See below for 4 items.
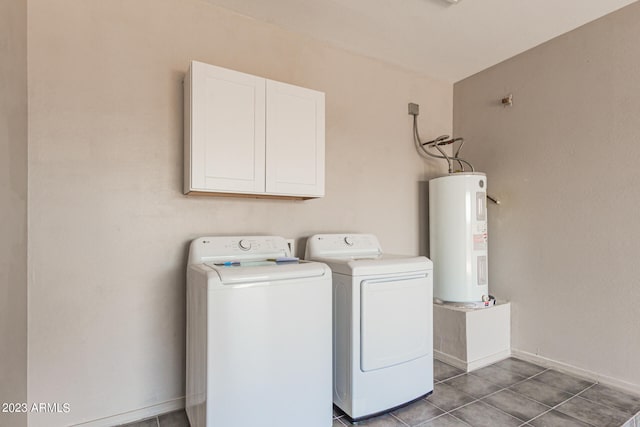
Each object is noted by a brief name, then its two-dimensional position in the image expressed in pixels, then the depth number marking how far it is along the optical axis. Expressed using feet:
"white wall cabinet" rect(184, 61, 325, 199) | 5.98
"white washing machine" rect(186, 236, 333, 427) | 4.72
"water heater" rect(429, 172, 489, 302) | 8.77
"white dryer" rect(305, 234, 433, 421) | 5.91
